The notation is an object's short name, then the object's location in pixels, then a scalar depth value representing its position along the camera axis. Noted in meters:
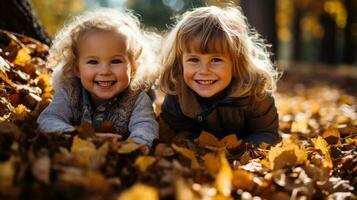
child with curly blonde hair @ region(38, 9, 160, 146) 2.78
